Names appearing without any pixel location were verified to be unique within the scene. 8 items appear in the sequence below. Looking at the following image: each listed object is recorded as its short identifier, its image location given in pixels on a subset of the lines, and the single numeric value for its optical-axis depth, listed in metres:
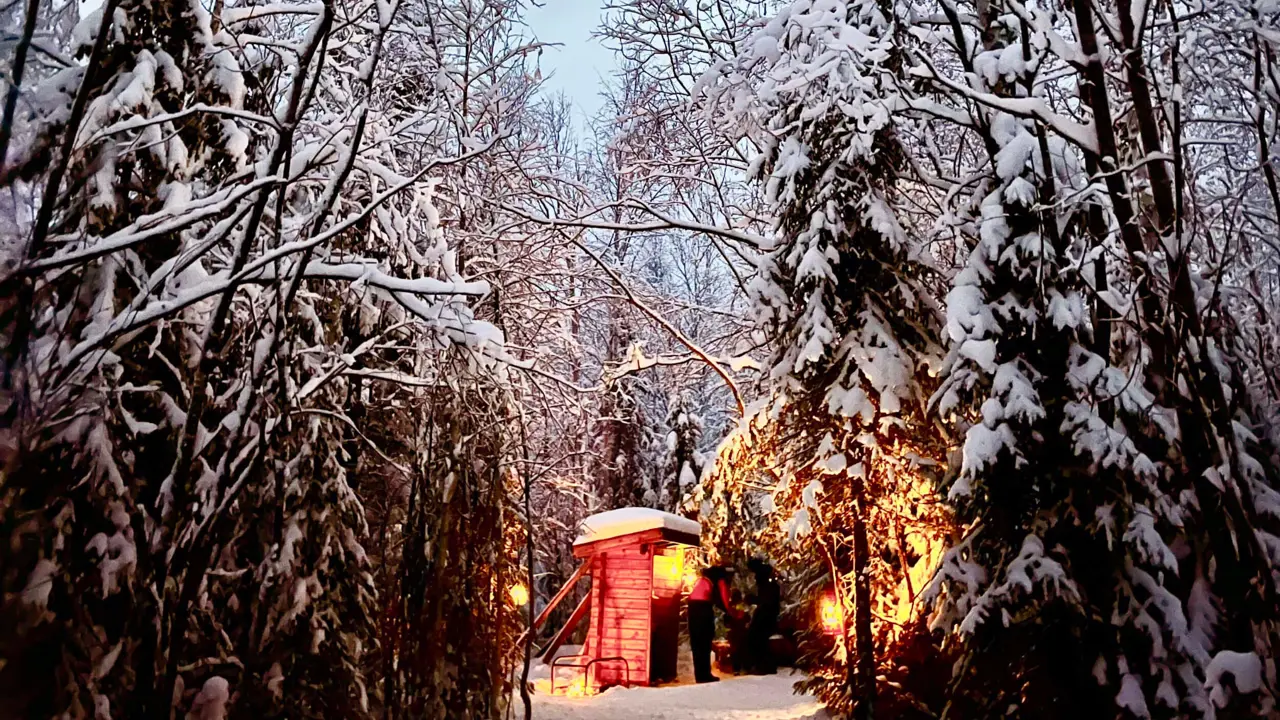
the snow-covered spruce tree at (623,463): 22.45
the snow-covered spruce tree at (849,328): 7.21
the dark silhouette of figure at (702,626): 14.94
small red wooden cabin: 14.70
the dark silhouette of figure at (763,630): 17.47
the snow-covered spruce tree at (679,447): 22.56
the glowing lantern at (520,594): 8.36
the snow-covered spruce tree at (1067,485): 4.68
